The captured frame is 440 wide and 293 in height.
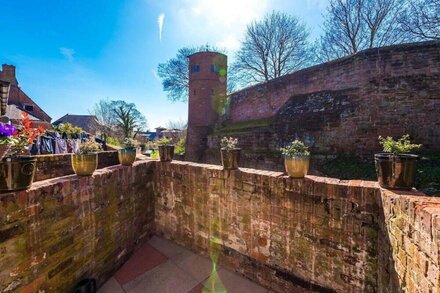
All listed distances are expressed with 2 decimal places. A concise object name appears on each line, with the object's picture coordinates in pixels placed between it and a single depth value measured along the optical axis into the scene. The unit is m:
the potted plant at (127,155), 4.25
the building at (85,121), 24.48
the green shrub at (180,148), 16.38
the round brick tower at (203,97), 13.91
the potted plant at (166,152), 4.64
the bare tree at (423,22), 9.06
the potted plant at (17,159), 2.13
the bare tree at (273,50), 16.45
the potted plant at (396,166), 2.17
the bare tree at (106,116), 30.16
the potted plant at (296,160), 2.86
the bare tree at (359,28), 12.80
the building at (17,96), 17.55
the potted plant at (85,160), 3.19
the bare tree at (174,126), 49.98
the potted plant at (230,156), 3.55
